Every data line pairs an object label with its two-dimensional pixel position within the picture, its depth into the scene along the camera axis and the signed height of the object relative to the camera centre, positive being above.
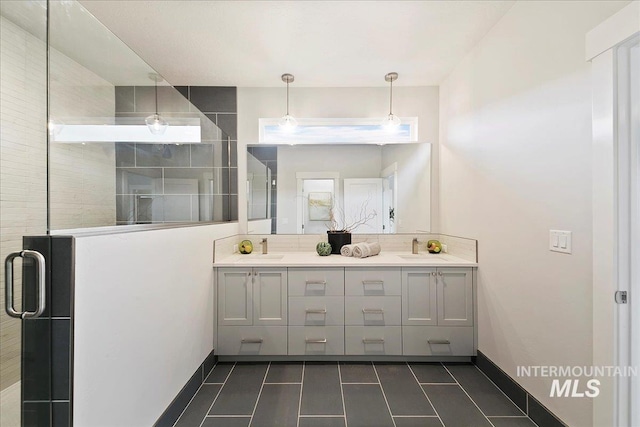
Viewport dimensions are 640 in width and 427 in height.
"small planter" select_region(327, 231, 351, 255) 2.59 -0.26
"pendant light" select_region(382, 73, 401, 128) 2.59 +0.97
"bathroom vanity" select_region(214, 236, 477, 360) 2.14 -0.79
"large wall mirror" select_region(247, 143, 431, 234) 2.76 +0.27
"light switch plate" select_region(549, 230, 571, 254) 1.34 -0.15
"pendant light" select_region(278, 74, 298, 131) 2.55 +0.94
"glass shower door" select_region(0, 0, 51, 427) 0.90 +0.08
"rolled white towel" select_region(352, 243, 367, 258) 2.38 -0.33
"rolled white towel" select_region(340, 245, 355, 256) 2.44 -0.34
